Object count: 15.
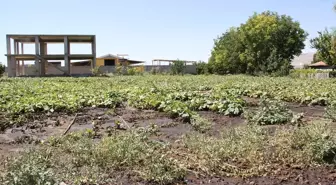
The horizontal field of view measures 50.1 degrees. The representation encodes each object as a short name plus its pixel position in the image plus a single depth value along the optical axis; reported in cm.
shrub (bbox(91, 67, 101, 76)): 4069
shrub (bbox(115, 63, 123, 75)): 4282
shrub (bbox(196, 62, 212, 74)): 4777
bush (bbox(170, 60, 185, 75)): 4176
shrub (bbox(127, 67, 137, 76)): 4103
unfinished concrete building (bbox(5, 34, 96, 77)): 4425
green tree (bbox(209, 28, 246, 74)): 4697
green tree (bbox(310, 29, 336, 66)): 3456
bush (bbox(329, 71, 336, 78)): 3076
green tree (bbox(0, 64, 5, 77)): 3341
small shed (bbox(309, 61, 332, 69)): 5553
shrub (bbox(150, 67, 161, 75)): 4424
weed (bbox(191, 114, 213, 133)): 602
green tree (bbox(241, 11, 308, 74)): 4381
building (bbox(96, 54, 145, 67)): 5719
